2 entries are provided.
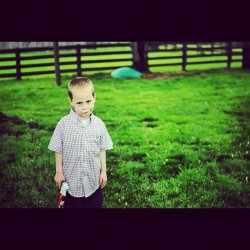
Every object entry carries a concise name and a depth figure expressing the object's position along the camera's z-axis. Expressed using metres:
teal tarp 12.26
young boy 2.64
